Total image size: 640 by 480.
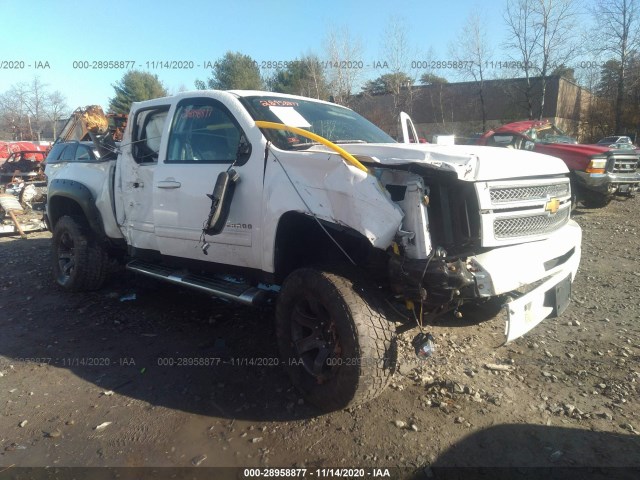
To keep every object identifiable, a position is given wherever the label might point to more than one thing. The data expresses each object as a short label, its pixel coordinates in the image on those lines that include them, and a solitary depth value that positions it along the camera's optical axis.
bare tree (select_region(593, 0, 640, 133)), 24.47
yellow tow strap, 2.62
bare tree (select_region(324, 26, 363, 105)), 21.85
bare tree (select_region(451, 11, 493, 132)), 23.17
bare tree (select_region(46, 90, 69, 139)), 40.03
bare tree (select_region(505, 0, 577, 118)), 22.73
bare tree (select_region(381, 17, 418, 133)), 22.98
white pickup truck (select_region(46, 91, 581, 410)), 2.58
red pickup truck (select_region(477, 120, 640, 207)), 8.55
